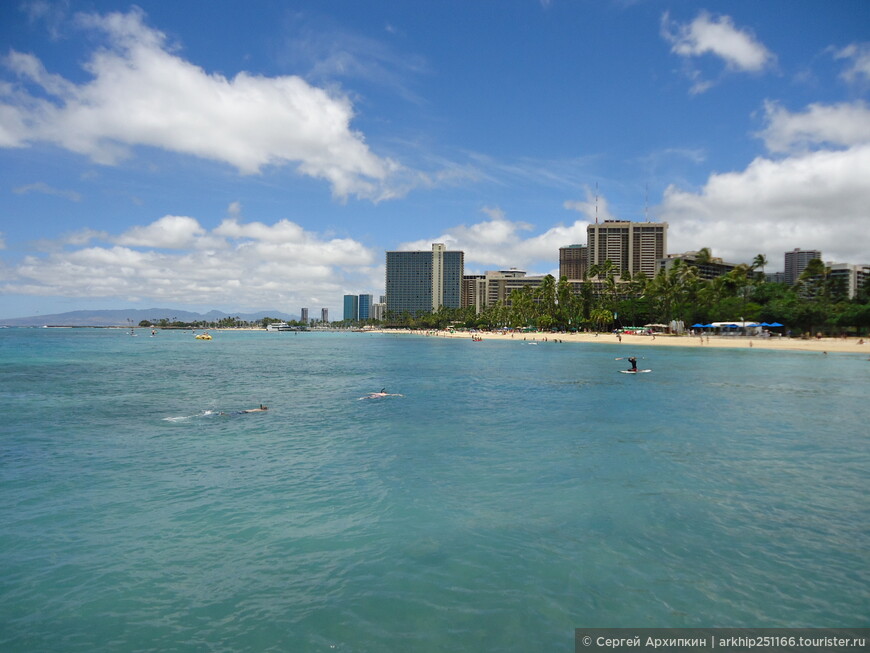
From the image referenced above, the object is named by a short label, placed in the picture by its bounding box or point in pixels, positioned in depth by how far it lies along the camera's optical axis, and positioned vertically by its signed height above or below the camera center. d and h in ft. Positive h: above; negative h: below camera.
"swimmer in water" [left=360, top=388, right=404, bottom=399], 102.39 -14.80
